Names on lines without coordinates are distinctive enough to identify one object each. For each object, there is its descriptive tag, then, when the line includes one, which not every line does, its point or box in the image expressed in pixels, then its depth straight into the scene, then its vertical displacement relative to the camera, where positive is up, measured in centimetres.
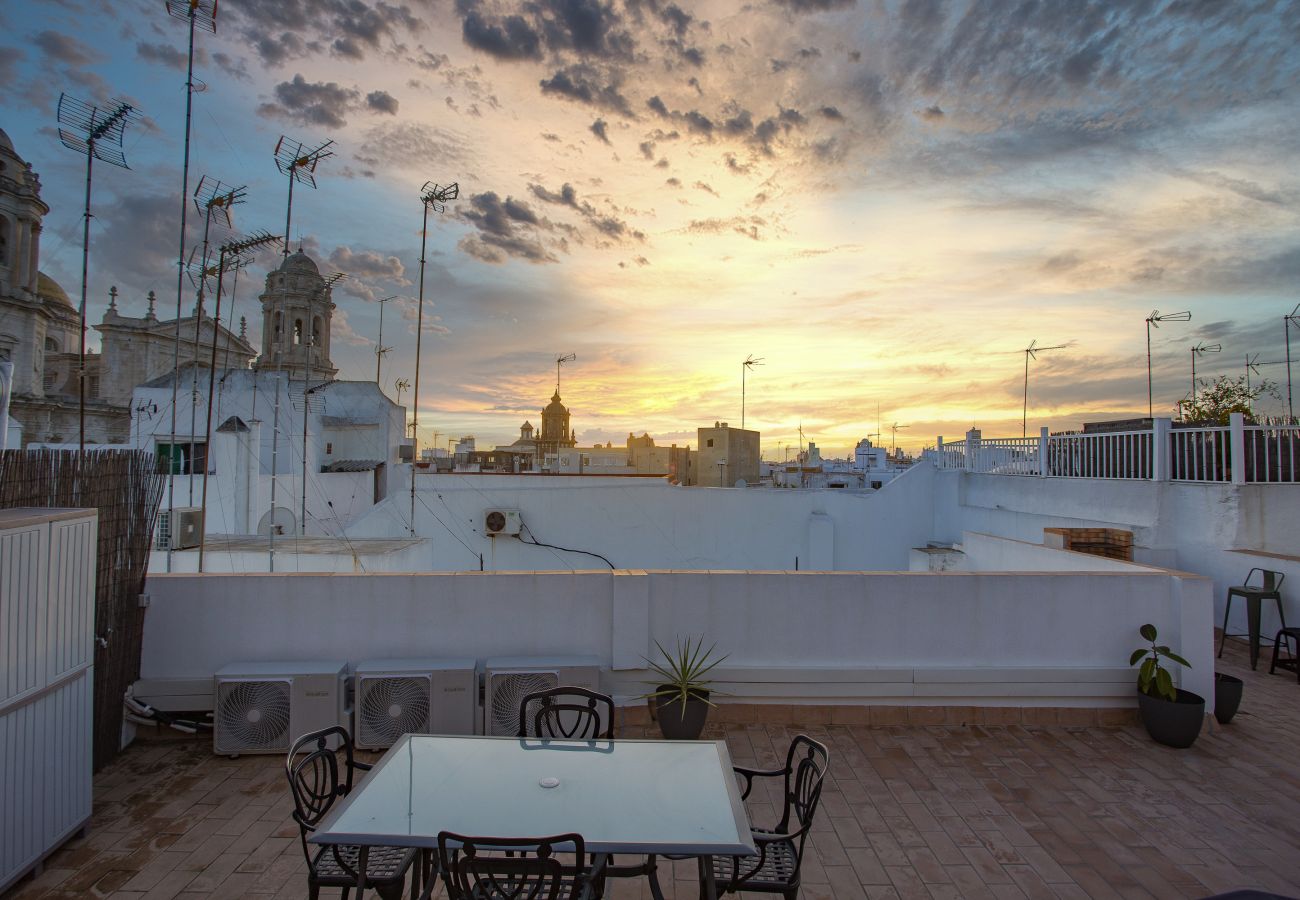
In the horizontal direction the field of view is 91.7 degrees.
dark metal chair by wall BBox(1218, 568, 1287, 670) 617 -119
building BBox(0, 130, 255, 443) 2916 +629
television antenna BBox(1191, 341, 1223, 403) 1738 +353
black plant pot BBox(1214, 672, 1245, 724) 468 -165
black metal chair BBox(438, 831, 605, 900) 185 -121
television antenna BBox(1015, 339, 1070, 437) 1717 +334
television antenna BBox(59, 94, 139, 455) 646 +347
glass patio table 213 -126
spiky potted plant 442 -162
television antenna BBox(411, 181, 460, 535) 979 +428
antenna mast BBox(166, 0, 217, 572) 641 +461
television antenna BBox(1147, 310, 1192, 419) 1472 +384
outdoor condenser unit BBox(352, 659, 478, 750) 437 -164
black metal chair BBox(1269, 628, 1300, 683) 571 -171
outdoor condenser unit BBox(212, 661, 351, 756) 426 -165
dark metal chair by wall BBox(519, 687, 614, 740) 313 -125
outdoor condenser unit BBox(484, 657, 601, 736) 442 -152
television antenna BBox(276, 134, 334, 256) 855 +415
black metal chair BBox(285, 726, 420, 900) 236 -155
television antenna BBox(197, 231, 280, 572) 1138 +398
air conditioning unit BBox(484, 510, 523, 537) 1275 -111
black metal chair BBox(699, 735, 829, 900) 235 -154
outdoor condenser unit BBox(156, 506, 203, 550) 659 -70
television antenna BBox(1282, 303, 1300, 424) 1356 +341
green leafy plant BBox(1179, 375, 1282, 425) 1816 +233
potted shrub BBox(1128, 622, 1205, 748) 439 -163
